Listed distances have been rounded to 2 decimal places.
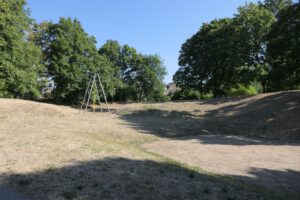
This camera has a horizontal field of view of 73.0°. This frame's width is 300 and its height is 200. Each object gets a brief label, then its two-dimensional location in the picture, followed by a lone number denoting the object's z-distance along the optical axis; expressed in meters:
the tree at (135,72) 31.32
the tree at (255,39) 19.45
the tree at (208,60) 22.64
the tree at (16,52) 15.93
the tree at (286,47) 13.73
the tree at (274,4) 23.34
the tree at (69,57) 21.36
